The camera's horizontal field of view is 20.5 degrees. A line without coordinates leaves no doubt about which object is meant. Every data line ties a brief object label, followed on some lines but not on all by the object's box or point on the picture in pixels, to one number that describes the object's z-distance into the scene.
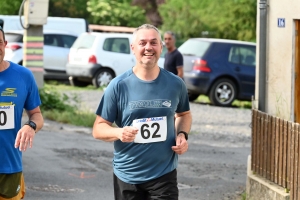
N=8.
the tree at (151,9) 54.78
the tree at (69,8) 46.94
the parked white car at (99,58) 25.53
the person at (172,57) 16.03
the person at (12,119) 5.77
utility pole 18.08
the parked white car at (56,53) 27.42
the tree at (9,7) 38.47
